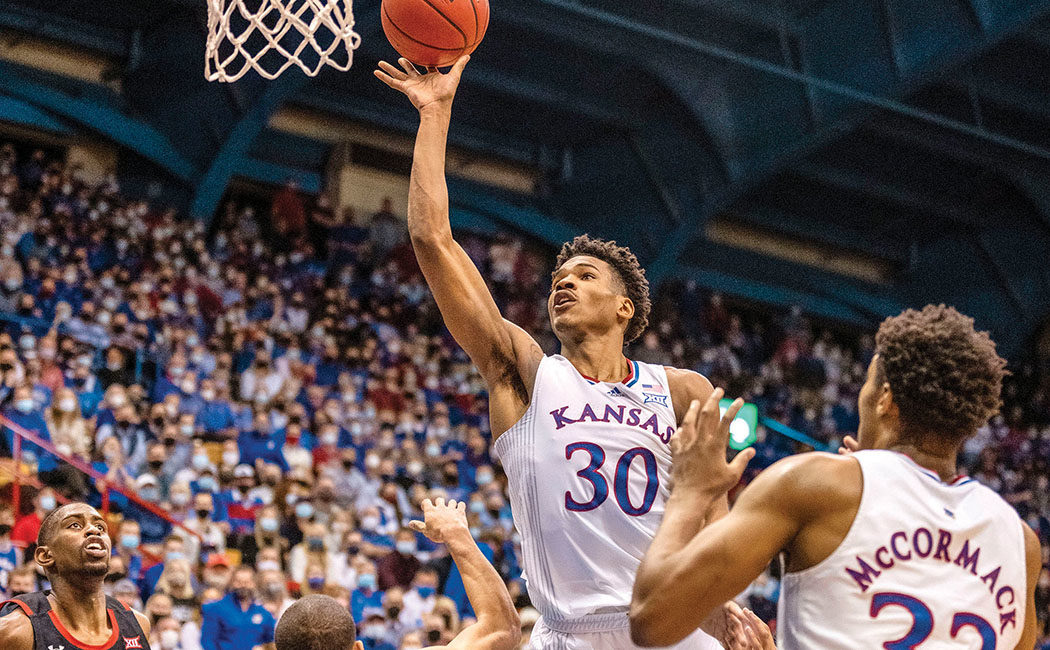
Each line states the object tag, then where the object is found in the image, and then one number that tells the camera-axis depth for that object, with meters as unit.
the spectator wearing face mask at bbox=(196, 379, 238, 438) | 10.10
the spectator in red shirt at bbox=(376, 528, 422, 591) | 9.18
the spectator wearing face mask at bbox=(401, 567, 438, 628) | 8.77
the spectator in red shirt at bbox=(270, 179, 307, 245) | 14.78
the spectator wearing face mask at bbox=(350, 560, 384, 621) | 8.65
